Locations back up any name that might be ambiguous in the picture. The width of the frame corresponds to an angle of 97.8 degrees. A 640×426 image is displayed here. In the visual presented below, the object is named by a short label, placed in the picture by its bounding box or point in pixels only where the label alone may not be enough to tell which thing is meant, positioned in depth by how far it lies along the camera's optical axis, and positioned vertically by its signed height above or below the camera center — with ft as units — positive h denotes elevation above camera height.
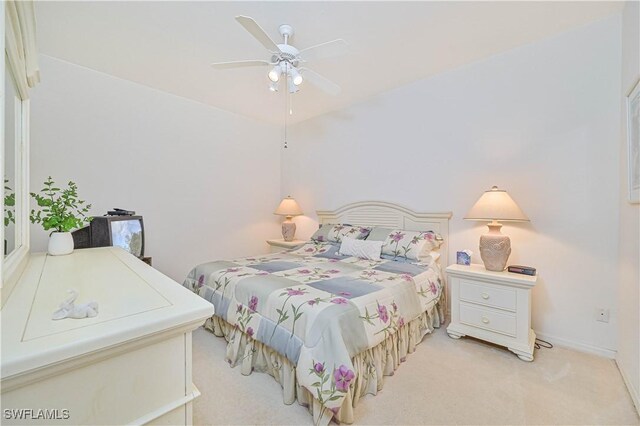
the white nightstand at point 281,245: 12.93 -1.61
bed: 4.84 -2.24
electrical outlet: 6.96 -2.56
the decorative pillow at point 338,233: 10.70 -0.87
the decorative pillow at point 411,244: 8.97 -1.08
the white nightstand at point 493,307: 6.87 -2.50
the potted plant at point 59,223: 4.83 -0.26
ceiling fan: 6.25 +3.71
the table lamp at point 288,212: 13.62 -0.07
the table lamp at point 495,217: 7.38 -0.14
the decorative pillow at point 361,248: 9.46 -1.30
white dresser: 1.47 -0.88
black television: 7.28 -0.66
